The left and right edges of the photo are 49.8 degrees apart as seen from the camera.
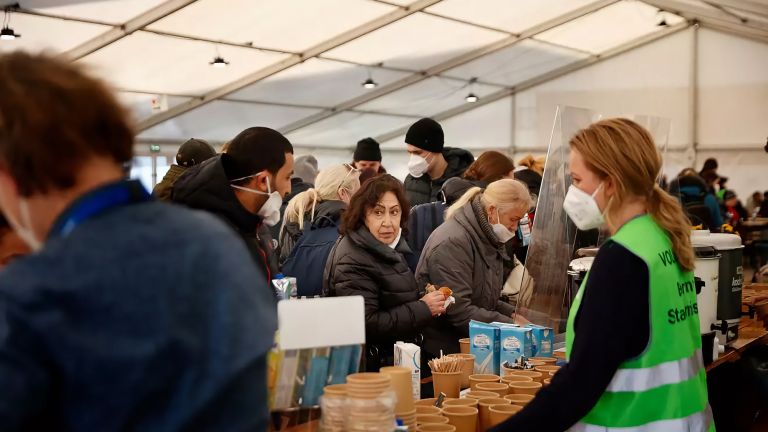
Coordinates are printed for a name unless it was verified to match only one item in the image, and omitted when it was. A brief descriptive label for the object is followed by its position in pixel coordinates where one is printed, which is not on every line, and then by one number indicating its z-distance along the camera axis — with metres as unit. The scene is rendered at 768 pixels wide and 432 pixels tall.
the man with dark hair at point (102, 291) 1.04
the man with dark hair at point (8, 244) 2.17
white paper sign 1.92
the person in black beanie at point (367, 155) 6.10
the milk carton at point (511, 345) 2.91
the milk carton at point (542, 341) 3.04
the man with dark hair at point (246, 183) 2.68
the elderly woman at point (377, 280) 3.44
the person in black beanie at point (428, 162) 5.57
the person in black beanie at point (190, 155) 3.88
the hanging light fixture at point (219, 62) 9.64
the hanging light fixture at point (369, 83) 12.06
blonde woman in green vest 1.98
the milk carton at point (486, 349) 2.93
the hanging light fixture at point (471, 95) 13.74
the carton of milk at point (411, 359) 2.46
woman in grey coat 3.86
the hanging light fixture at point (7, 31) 7.27
